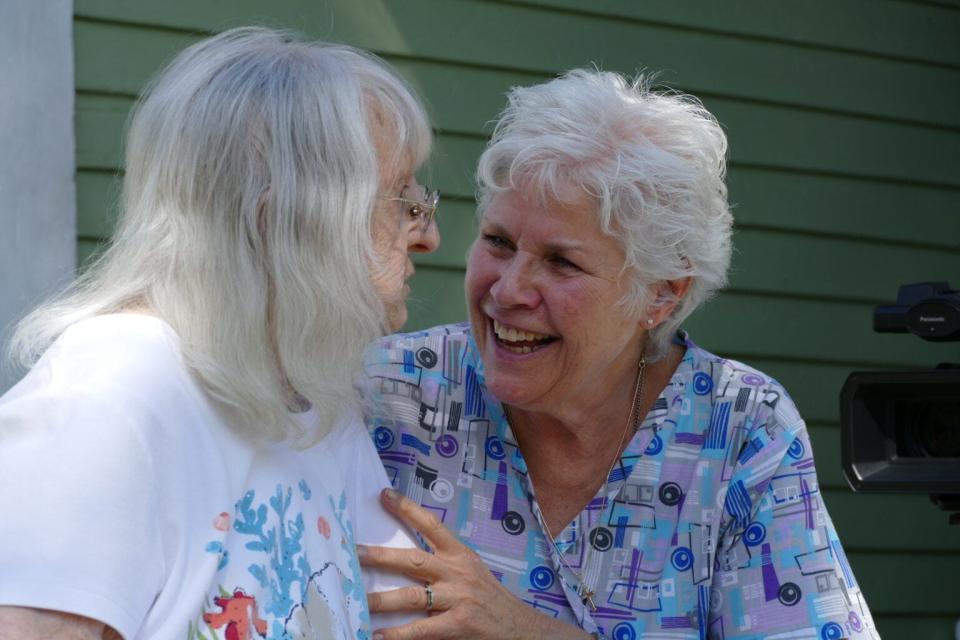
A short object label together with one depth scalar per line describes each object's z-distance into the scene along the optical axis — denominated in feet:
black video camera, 7.89
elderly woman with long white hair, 6.50
